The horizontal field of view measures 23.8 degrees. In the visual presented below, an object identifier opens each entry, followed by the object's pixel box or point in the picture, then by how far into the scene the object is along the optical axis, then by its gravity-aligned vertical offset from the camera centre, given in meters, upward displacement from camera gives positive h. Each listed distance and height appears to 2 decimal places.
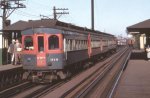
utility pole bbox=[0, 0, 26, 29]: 37.06 +3.62
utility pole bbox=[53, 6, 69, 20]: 53.69 +4.40
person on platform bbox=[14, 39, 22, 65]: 21.72 -0.68
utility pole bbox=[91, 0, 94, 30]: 47.32 +3.79
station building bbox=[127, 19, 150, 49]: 29.14 +1.14
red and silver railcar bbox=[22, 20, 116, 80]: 17.19 -0.48
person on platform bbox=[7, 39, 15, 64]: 21.85 -0.45
